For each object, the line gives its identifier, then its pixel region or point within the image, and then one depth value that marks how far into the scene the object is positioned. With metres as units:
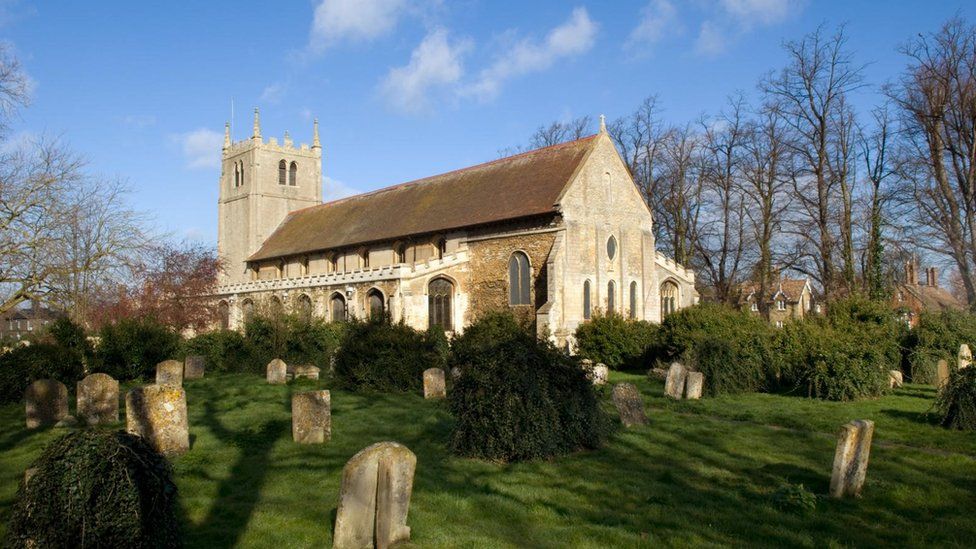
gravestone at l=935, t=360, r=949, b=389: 17.02
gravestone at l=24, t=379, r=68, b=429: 12.49
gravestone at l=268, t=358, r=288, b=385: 18.73
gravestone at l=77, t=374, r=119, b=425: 12.67
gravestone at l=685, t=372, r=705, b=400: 15.73
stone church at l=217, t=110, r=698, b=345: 28.31
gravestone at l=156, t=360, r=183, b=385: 16.06
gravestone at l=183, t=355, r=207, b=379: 21.05
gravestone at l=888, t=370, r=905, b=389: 17.26
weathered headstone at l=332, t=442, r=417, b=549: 6.31
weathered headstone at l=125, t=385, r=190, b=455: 9.69
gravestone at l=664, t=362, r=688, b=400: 15.62
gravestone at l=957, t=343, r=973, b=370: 17.30
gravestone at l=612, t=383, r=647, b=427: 11.86
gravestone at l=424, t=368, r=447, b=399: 15.44
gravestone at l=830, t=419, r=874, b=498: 7.76
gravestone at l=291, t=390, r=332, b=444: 10.68
